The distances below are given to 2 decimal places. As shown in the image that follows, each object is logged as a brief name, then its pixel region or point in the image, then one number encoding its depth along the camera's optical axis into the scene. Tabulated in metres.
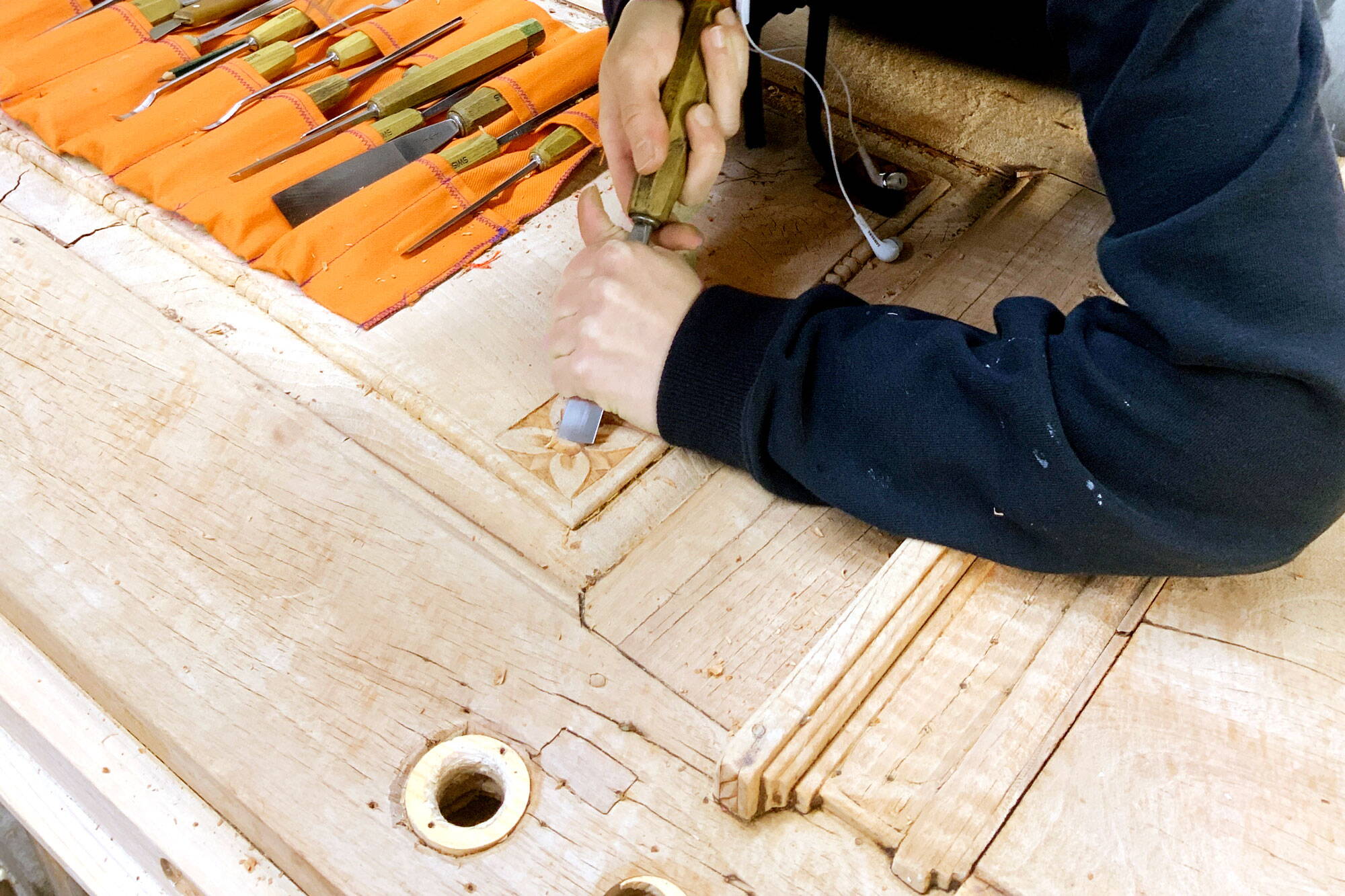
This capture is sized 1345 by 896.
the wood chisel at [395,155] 1.05
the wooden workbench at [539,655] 0.60
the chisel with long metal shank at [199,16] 1.33
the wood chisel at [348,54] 1.26
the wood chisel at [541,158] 1.05
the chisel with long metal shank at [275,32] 1.29
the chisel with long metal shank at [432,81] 1.17
